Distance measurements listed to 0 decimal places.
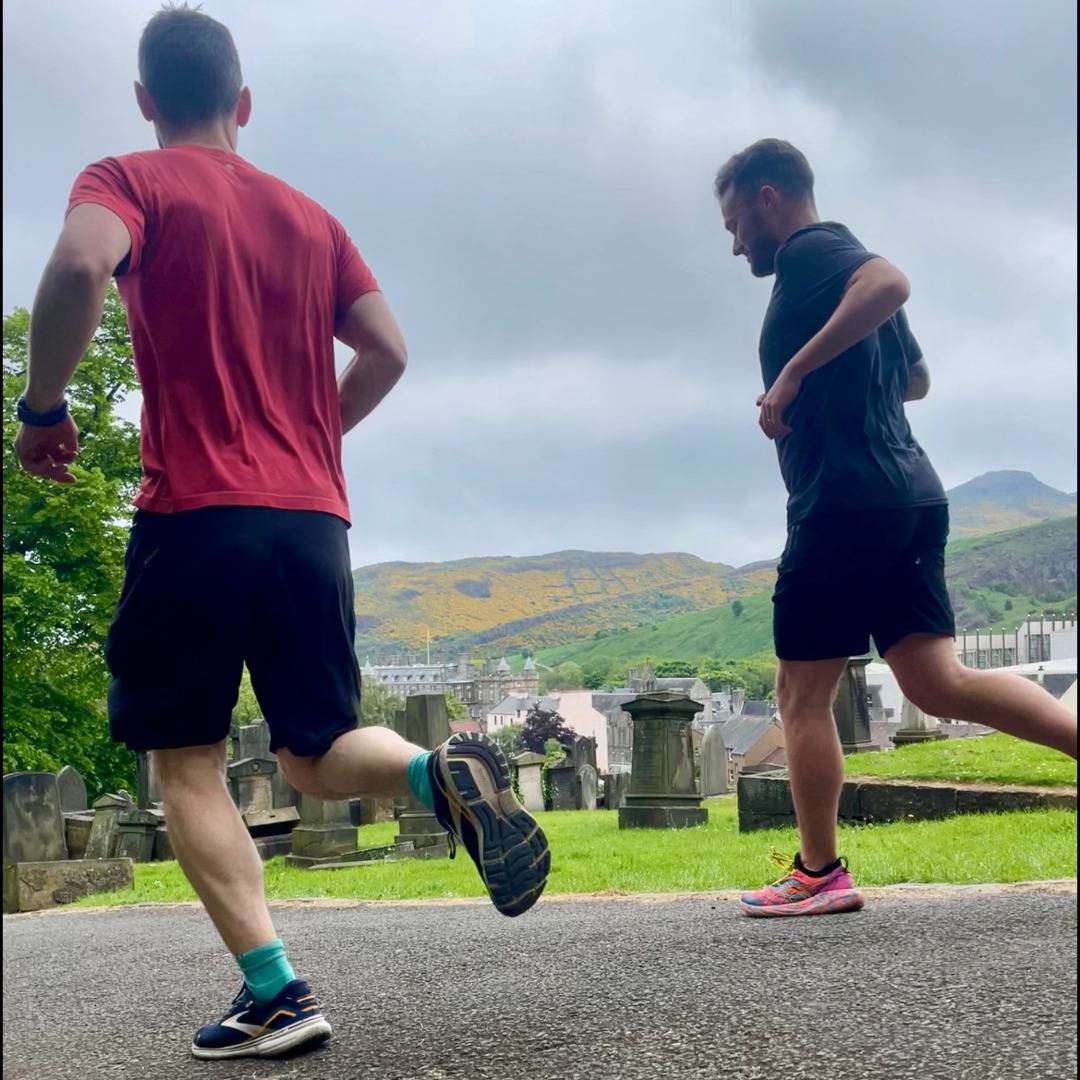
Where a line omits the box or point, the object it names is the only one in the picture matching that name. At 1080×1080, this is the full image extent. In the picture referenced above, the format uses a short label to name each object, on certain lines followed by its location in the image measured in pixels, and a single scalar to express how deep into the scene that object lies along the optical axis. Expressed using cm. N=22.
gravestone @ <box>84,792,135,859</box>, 1242
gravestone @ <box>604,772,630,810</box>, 2394
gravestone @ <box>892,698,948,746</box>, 1423
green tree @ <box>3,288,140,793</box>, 1798
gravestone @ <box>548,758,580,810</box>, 2248
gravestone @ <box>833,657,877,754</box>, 1312
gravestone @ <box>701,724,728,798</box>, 2659
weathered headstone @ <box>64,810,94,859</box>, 1284
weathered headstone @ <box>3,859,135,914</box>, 943
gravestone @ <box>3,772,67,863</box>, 1045
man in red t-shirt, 209
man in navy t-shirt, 281
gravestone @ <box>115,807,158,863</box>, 1368
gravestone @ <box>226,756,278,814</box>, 1408
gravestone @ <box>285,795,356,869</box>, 1095
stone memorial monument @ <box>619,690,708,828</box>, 1166
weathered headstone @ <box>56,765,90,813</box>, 1476
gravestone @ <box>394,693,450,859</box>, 1090
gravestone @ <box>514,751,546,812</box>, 1908
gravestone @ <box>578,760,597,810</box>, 2281
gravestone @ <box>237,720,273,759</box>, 1620
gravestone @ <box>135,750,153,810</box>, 1697
